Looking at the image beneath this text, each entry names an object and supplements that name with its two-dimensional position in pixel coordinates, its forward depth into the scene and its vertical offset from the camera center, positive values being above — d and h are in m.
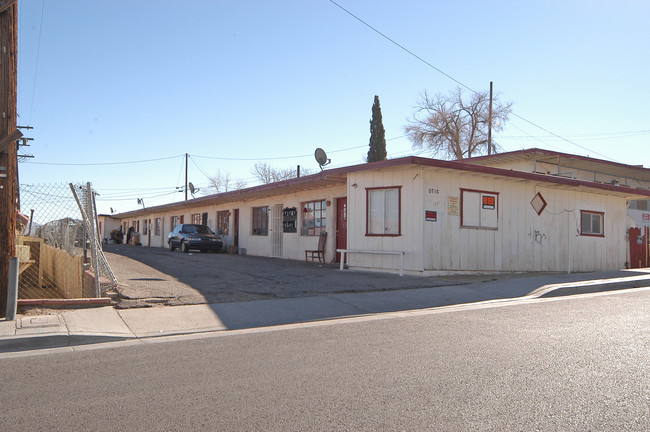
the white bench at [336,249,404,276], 13.65 -0.50
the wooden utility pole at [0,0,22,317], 7.41 +1.46
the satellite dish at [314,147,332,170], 19.77 +2.97
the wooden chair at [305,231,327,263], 18.36 -0.50
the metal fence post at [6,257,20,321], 7.22 -0.79
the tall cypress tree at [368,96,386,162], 35.19 +6.45
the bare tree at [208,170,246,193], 67.38 +6.43
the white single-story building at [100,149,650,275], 13.85 +0.59
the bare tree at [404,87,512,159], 43.25 +8.78
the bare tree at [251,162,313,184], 63.09 +7.15
